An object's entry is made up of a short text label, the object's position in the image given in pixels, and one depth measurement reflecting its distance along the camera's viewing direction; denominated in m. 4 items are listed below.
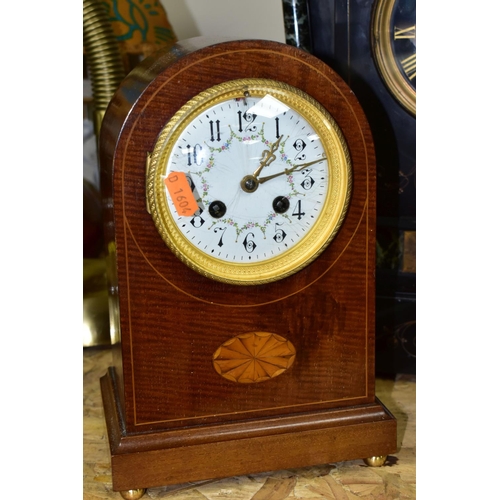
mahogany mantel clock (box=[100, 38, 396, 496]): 0.39
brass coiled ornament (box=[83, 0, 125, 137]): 0.57
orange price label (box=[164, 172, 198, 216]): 0.39
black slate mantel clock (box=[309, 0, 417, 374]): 0.51
